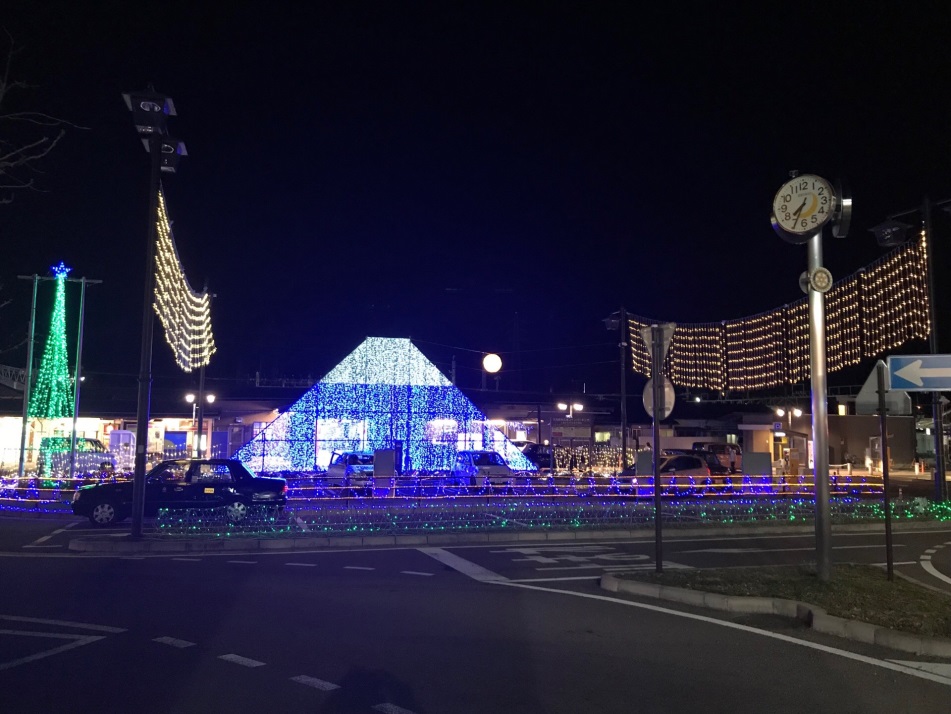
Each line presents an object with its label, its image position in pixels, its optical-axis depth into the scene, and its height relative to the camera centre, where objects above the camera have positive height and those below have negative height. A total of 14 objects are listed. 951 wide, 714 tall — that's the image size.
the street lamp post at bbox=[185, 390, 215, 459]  32.18 +1.79
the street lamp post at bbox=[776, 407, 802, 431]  48.28 +2.48
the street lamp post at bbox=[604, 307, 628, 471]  28.48 +4.22
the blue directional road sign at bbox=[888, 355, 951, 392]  10.98 +1.14
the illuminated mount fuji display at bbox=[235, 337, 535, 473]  26.84 +1.16
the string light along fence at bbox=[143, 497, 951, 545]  16.41 -1.69
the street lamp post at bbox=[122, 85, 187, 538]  14.24 +4.39
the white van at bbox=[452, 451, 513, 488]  26.39 -0.77
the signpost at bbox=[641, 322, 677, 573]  11.08 +1.00
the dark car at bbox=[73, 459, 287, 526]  17.81 -1.16
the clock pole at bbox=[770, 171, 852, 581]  9.90 +2.63
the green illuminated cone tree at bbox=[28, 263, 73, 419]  30.44 +2.55
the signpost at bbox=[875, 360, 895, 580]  9.86 +0.13
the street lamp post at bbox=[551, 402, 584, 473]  44.44 +2.39
